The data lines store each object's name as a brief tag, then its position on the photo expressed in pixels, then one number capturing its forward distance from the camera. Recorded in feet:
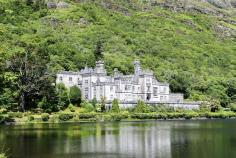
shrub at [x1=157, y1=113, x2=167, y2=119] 315.62
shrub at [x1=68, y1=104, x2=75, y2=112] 316.11
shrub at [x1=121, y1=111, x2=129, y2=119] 300.48
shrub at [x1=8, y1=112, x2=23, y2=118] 267.12
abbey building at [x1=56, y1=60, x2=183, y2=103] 349.61
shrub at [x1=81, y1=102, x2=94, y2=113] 314.45
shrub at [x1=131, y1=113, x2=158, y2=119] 305.94
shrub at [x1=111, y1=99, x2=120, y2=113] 317.63
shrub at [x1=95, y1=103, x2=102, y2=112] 318.43
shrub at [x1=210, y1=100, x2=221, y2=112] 372.17
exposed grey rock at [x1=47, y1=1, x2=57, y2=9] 637.10
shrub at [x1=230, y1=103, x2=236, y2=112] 390.15
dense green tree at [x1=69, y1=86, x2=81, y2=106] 332.60
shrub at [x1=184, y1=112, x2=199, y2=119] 329.93
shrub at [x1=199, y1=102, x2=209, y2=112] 366.39
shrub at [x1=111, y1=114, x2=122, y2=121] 290.56
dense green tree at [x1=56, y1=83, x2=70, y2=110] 316.40
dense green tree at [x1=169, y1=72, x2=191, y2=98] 419.54
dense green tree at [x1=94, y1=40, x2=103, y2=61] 467.11
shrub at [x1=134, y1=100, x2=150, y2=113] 326.22
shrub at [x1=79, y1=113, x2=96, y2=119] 286.25
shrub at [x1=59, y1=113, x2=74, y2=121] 274.73
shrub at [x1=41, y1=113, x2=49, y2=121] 269.23
